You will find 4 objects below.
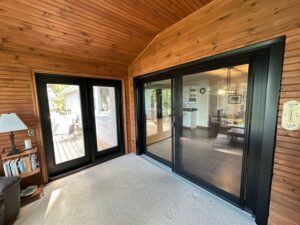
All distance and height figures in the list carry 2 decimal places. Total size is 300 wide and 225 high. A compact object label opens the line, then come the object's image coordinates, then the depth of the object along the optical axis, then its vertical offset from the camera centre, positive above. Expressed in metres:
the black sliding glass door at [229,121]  1.47 -0.34
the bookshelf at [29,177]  1.99 -1.32
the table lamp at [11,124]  1.82 -0.31
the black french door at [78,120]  2.58 -0.45
